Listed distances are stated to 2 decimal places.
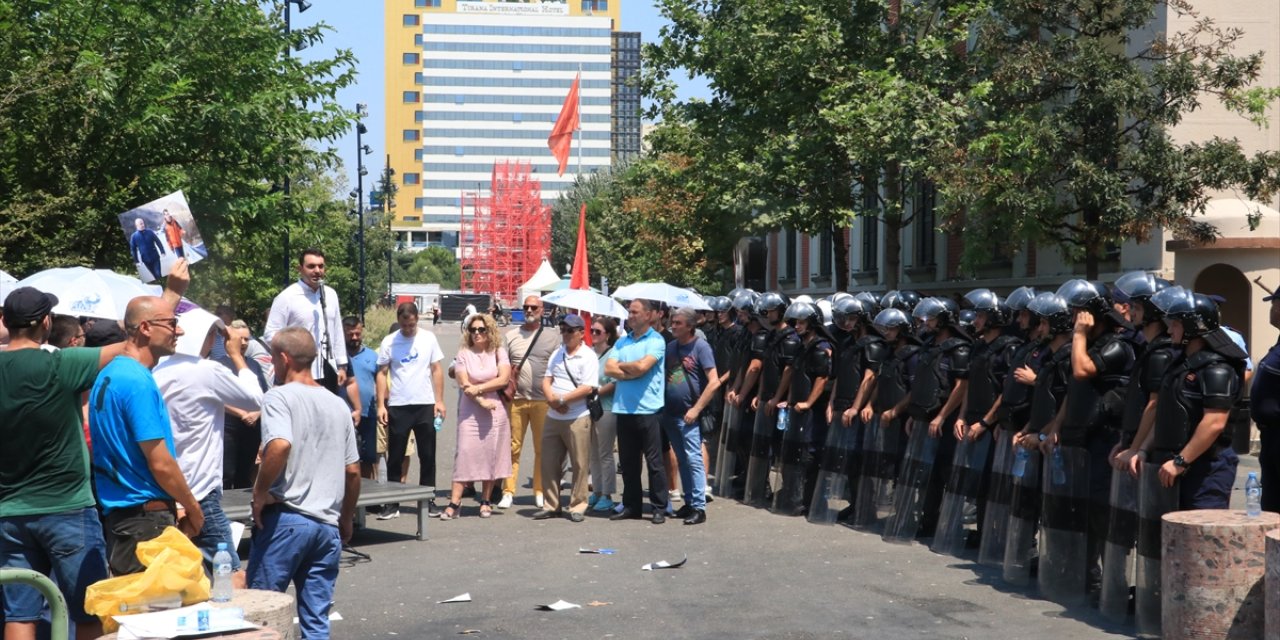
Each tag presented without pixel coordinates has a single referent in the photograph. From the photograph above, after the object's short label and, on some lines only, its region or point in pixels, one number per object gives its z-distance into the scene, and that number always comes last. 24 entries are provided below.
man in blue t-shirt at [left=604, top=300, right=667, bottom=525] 12.48
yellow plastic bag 4.90
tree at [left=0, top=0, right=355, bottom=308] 16.75
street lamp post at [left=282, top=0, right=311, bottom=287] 22.81
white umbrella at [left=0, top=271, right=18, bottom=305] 9.77
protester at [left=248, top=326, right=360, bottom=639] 6.12
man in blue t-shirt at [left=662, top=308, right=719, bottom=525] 12.44
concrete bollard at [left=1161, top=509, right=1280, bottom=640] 6.99
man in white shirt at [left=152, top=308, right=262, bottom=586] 6.81
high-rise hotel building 182.62
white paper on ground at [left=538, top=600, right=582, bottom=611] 8.66
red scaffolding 145.00
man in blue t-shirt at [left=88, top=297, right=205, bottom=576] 5.93
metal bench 9.98
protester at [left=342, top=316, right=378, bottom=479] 12.91
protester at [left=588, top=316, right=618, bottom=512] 13.02
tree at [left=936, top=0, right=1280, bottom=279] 18.09
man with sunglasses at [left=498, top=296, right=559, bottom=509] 13.27
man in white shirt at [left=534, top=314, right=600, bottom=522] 12.69
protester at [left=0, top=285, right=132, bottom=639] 5.83
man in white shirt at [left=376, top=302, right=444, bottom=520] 12.72
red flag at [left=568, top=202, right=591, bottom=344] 24.70
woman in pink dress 12.70
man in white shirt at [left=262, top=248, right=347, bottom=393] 10.70
